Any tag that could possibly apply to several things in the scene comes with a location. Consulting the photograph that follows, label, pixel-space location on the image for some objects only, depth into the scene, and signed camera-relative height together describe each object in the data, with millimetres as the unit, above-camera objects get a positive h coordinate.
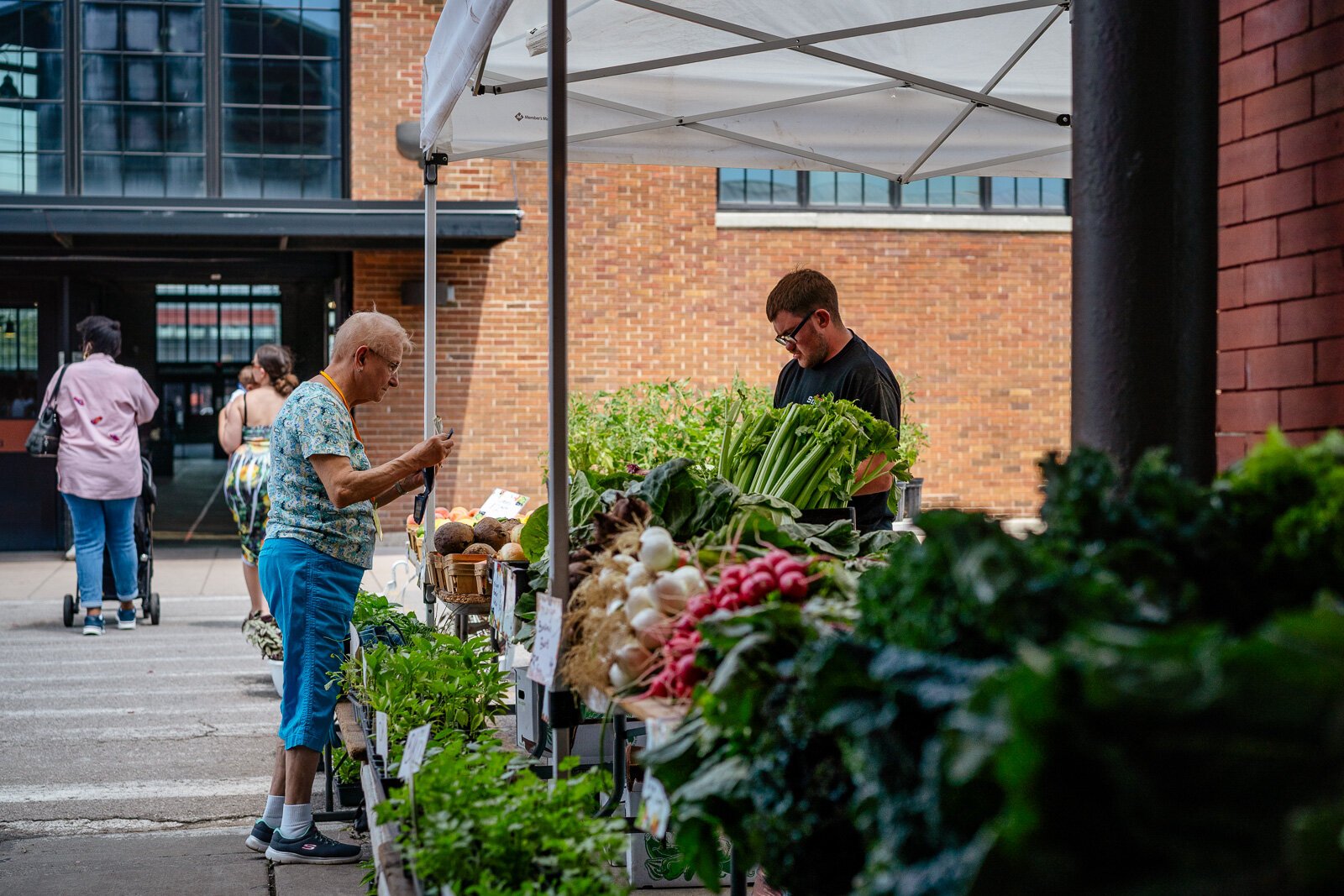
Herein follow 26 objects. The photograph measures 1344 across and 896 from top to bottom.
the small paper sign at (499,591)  3858 -492
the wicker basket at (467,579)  4730 -529
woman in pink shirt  8656 -69
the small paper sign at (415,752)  3000 -764
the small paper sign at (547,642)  2812 -468
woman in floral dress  7859 -21
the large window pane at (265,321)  17812 +1739
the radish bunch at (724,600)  2303 -300
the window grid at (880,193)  14023 +2848
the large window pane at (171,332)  20266 +1884
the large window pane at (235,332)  18047 +1647
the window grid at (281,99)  13070 +3639
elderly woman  4121 -265
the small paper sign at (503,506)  5578 -296
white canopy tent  4828 +1603
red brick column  2471 +458
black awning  12008 +2129
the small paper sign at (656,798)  2201 -650
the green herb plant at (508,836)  2381 -795
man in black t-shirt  4543 +347
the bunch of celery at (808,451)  3570 -32
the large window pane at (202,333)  19734 +1836
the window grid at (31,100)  12828 +3541
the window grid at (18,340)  12773 +1042
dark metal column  2156 +376
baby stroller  9242 -844
